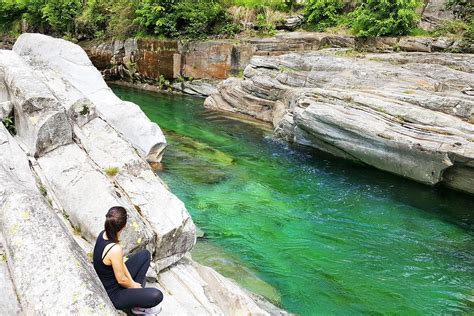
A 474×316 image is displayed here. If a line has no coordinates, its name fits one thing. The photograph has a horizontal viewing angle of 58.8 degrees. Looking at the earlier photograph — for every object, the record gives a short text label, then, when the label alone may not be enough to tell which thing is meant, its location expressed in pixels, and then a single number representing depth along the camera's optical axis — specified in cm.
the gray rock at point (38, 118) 843
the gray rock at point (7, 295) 400
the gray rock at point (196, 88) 2747
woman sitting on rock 482
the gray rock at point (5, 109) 935
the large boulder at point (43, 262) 380
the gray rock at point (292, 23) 2692
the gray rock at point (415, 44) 2035
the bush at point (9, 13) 3722
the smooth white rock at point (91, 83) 1379
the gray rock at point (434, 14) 2215
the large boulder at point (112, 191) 696
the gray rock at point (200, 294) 601
